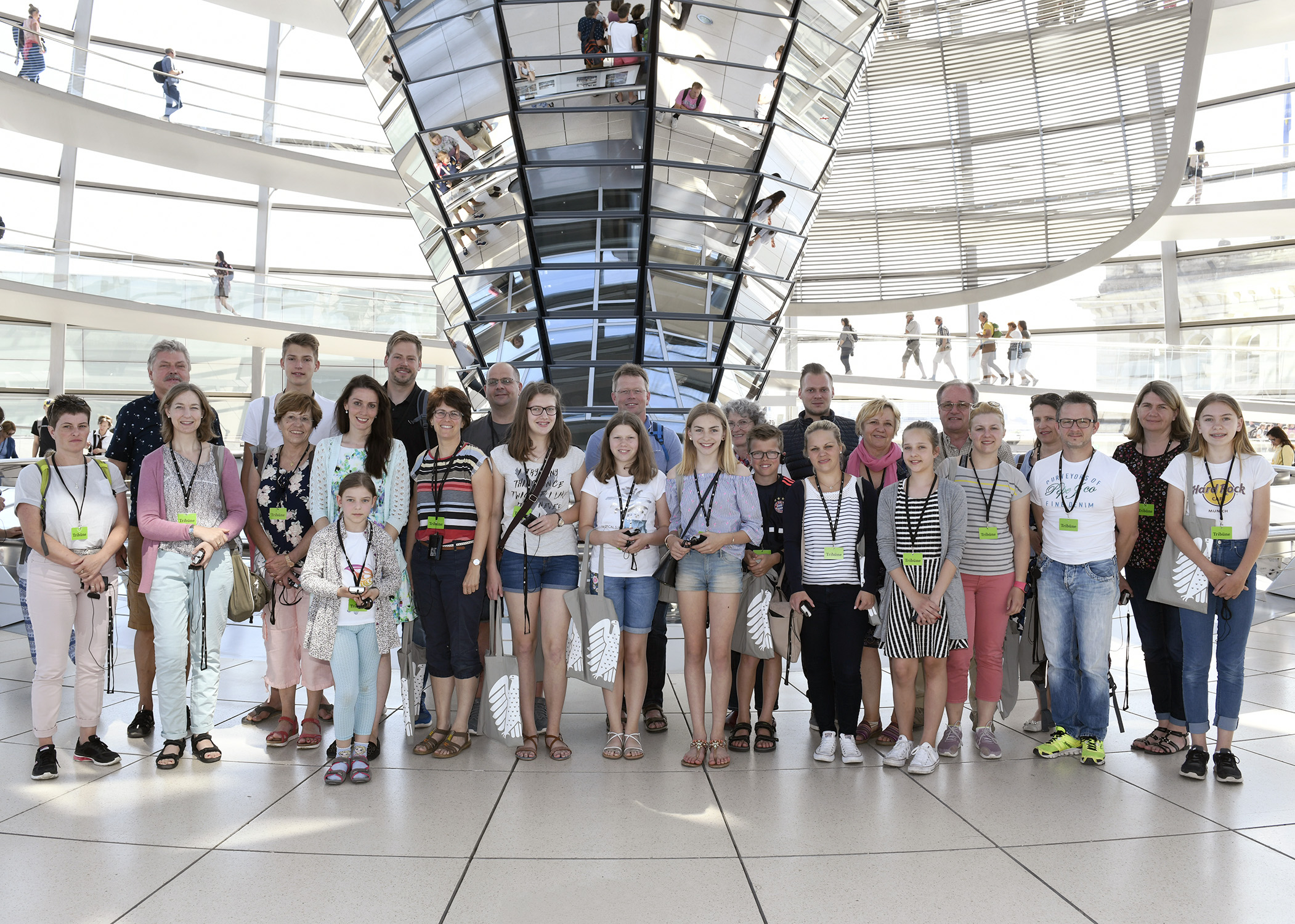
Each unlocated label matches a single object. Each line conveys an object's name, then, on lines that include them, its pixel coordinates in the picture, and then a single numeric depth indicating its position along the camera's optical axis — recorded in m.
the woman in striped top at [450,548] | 4.60
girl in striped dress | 4.52
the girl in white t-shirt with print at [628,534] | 4.65
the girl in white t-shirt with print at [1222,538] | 4.44
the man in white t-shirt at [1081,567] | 4.62
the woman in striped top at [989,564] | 4.75
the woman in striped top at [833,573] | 4.61
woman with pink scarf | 4.91
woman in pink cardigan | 4.50
